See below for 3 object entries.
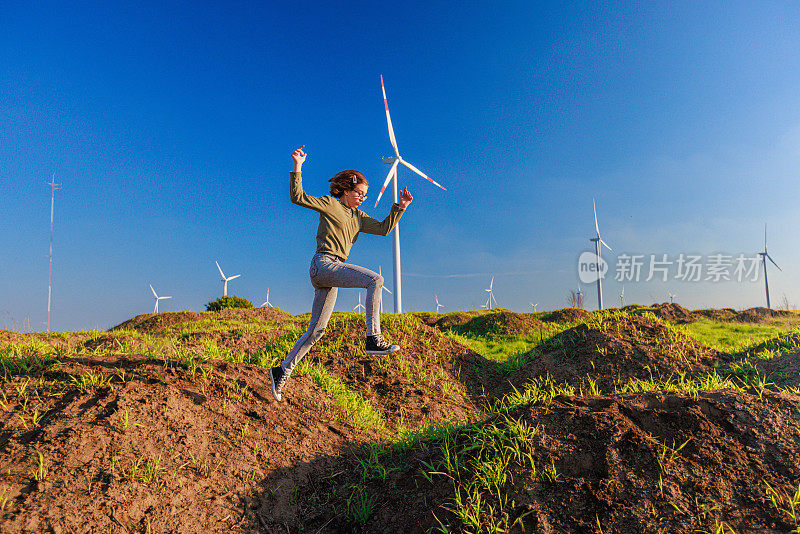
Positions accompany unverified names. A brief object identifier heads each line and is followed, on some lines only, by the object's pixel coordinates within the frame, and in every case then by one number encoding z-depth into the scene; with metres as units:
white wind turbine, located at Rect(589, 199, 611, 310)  38.25
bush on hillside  33.31
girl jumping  5.49
